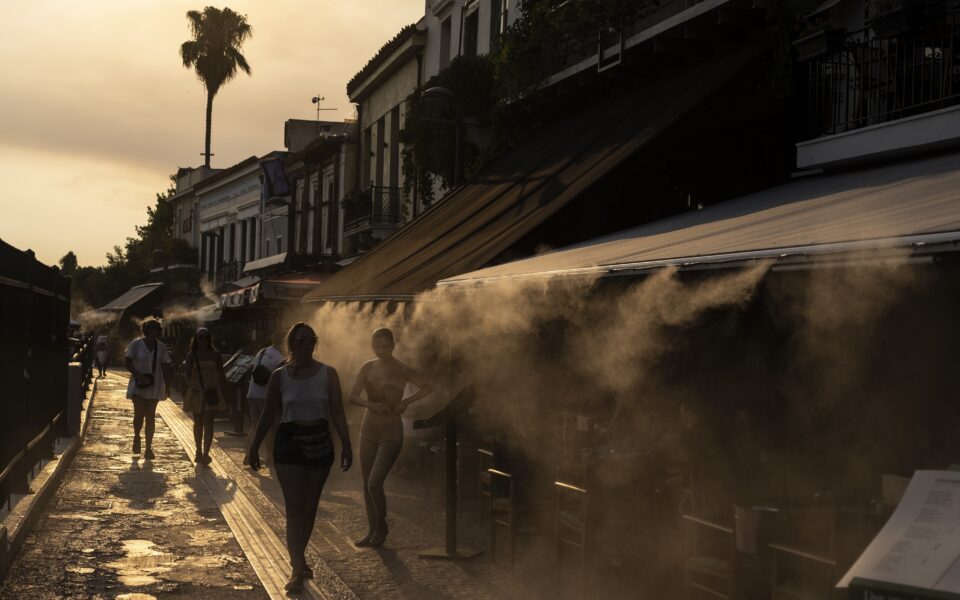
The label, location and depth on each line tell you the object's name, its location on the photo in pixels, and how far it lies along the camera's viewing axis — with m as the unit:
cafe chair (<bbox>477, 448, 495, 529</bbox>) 11.11
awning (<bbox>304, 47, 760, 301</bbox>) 14.23
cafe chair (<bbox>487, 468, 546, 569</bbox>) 9.70
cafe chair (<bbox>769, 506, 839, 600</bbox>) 6.24
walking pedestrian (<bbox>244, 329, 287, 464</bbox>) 16.28
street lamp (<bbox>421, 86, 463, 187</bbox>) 18.47
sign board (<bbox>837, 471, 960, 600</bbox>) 3.91
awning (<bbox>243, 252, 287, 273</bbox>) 43.81
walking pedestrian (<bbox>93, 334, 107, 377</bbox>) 48.46
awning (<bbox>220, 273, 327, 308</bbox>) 24.25
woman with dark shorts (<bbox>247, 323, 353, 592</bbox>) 9.01
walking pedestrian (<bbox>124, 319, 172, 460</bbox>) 16.97
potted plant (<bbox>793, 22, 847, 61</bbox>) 12.25
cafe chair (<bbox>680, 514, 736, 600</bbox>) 7.30
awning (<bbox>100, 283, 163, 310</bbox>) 65.75
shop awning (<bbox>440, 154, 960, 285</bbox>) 6.53
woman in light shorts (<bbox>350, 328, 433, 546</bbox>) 10.67
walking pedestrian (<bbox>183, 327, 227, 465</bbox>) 16.70
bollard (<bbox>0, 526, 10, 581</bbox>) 8.80
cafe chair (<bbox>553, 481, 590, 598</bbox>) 8.52
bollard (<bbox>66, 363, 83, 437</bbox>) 18.91
